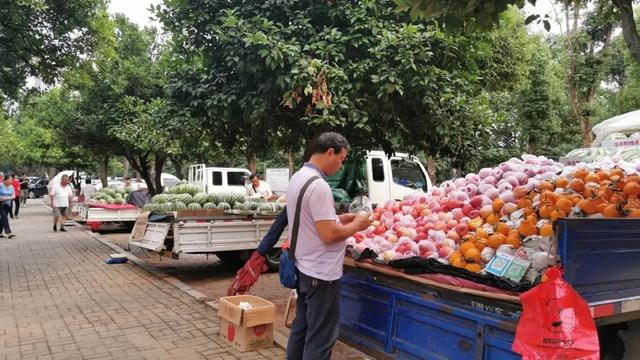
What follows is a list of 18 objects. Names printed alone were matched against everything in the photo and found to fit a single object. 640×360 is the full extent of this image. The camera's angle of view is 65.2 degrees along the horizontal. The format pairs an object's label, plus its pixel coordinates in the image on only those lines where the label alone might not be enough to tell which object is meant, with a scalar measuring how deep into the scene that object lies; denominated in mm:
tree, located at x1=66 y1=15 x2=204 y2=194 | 15242
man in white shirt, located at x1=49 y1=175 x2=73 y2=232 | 16203
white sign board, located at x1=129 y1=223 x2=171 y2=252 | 8375
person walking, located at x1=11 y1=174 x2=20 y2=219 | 20191
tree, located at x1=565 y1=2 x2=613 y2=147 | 19734
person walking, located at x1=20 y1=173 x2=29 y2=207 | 31275
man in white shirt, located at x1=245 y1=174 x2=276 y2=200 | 12664
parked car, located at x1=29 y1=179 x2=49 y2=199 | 47938
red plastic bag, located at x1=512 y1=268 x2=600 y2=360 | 2678
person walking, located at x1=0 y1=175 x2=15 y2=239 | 14359
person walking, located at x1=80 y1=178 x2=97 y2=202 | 20231
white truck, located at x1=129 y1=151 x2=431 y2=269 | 8156
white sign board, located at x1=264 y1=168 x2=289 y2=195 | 20688
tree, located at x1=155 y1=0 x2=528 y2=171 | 5949
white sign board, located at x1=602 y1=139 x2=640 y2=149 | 8582
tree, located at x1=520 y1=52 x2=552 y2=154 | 20703
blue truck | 2947
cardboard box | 4930
